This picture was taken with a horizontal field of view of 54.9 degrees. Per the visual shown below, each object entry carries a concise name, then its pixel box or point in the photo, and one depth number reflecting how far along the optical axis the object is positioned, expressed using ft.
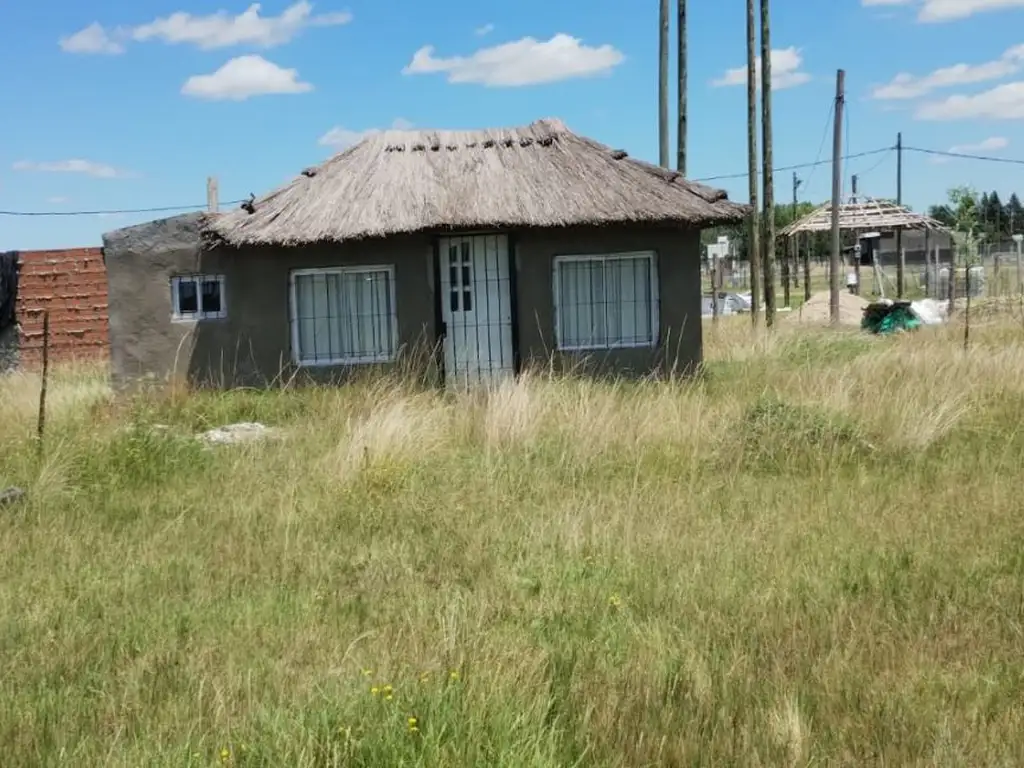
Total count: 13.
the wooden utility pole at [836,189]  68.49
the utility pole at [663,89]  59.88
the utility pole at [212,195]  47.11
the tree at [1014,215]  235.75
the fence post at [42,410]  26.30
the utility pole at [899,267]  96.53
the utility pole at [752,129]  64.28
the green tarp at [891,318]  65.05
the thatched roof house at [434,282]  40.63
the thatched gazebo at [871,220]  93.25
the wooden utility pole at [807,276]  103.88
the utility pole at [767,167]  64.28
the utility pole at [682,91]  61.72
